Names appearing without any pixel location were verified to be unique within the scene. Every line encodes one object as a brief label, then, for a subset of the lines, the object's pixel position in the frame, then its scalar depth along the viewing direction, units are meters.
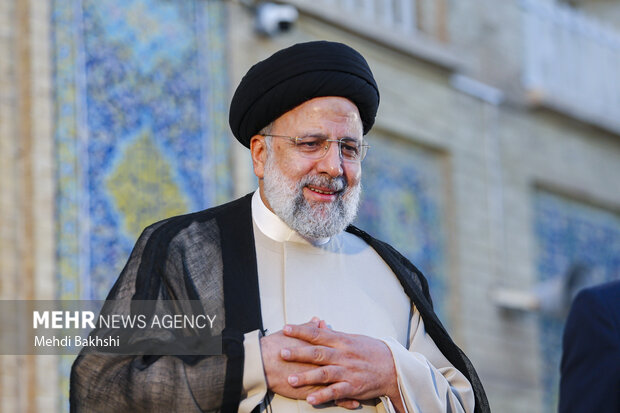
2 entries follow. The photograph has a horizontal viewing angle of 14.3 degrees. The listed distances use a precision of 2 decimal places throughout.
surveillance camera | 15.80
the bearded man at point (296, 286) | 5.92
